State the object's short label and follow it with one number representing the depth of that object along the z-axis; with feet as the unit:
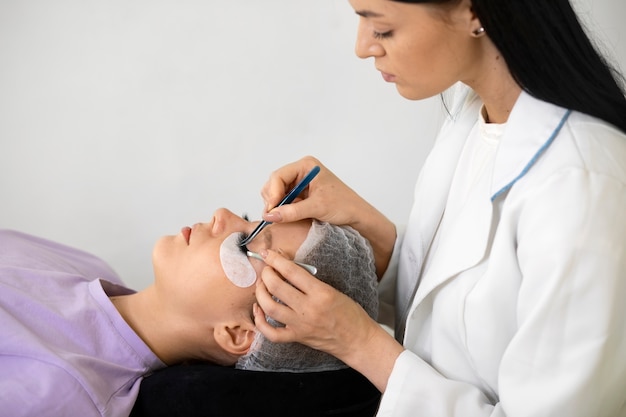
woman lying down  5.61
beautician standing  4.43
